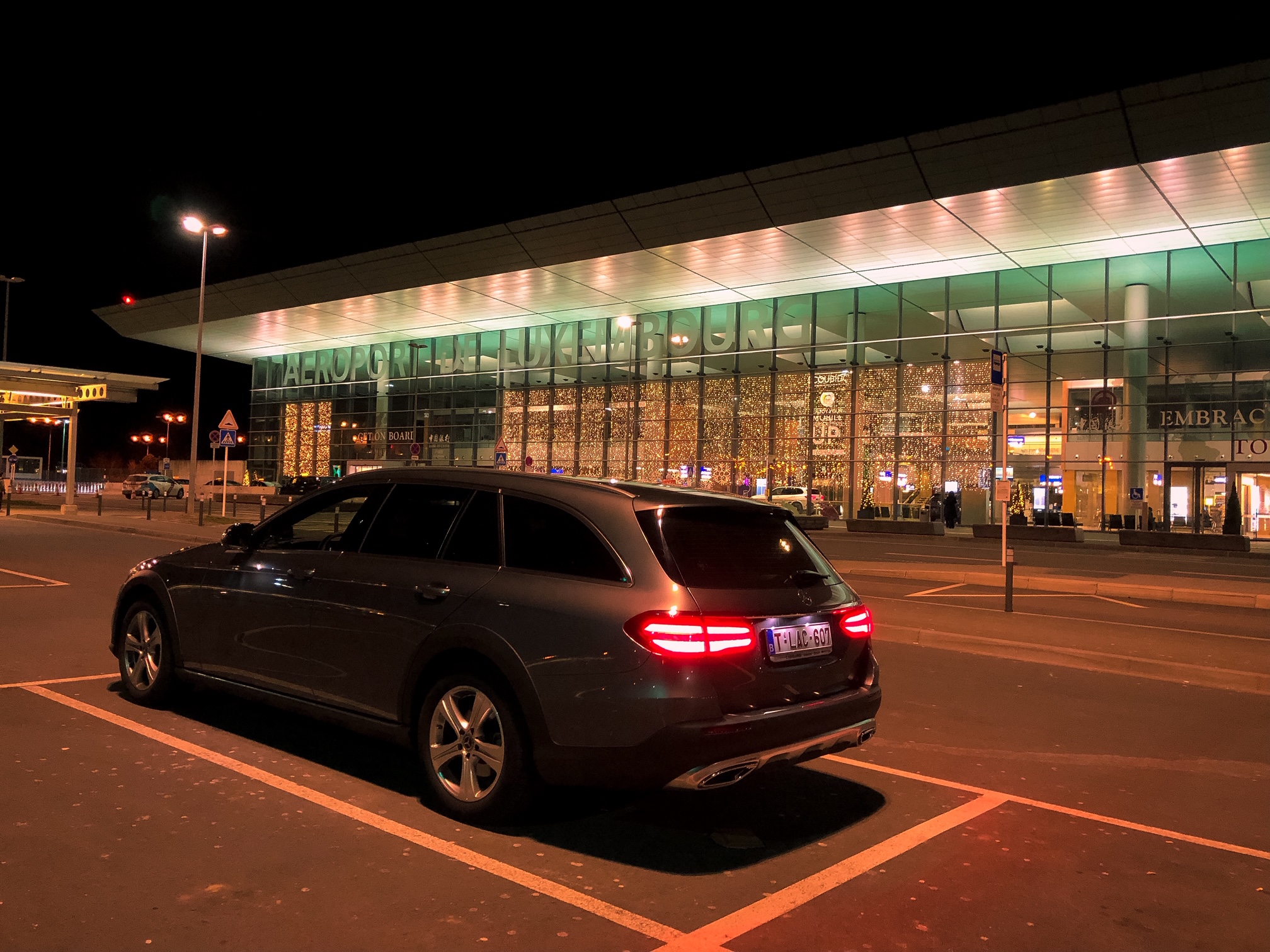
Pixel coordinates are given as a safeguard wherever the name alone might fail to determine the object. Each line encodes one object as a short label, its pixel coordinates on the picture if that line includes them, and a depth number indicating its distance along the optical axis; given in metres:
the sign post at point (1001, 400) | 14.43
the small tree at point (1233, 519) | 29.84
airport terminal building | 27.22
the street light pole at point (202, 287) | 28.38
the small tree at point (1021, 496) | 35.97
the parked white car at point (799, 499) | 39.50
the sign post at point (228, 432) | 25.27
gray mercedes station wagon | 4.08
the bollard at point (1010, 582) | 11.98
